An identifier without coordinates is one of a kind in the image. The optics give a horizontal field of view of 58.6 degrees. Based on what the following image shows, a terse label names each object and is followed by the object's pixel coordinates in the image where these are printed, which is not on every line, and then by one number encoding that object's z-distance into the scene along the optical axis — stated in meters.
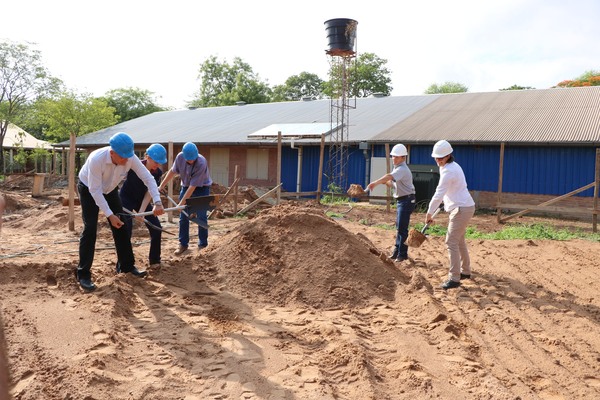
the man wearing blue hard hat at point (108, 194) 5.33
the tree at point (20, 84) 32.94
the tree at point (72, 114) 35.51
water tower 20.73
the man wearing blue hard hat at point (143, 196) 6.61
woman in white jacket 6.37
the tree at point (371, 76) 50.59
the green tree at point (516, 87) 44.08
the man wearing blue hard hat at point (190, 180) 7.60
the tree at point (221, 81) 54.84
